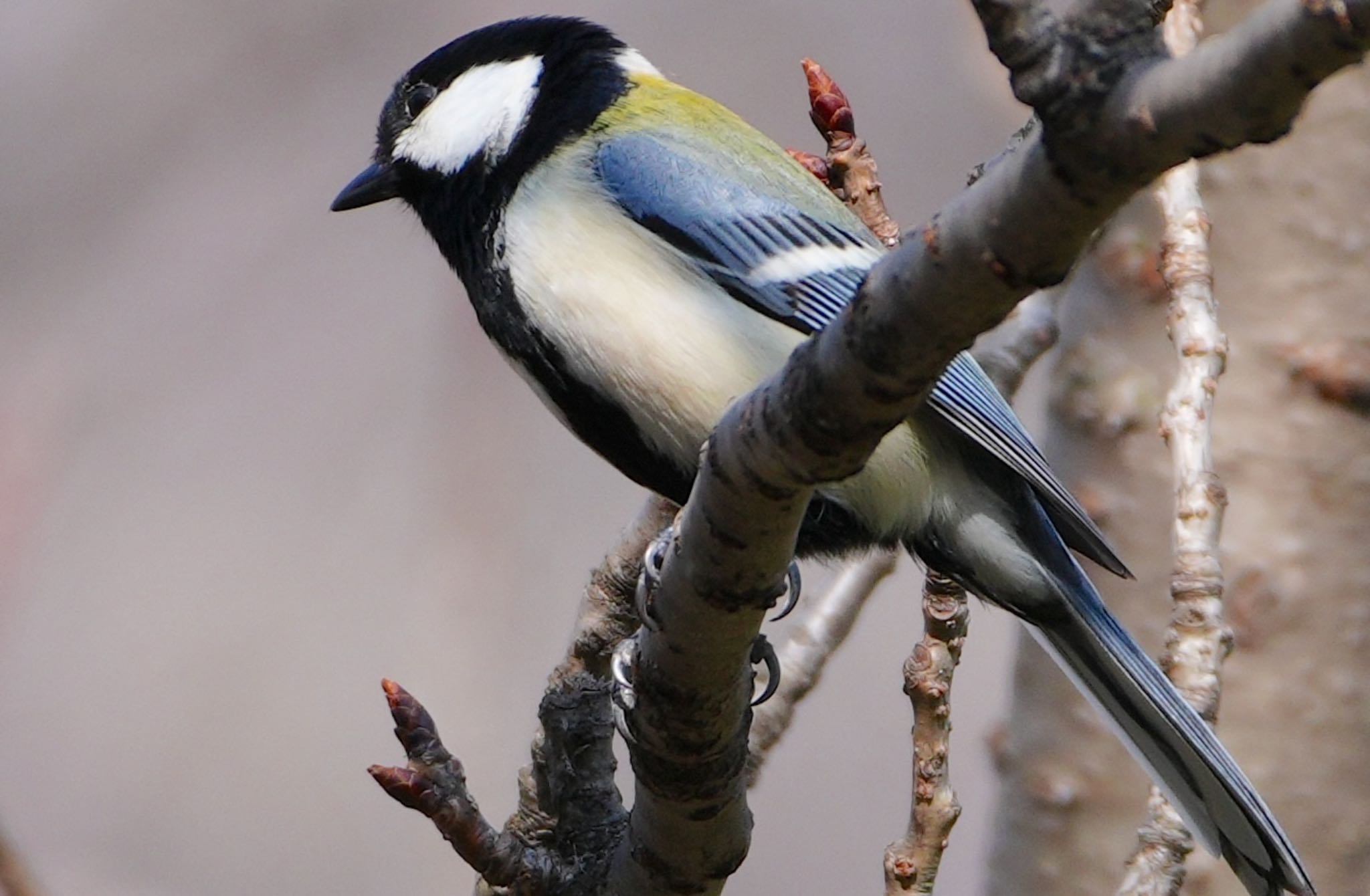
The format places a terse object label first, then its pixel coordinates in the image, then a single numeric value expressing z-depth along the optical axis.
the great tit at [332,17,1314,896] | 2.36
